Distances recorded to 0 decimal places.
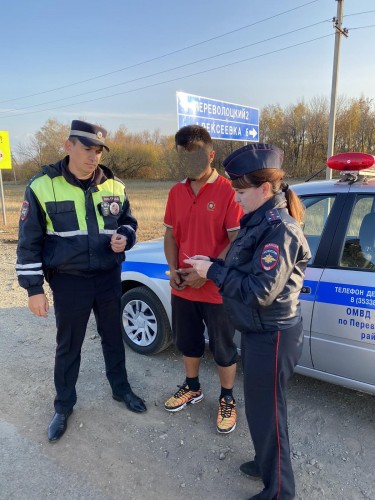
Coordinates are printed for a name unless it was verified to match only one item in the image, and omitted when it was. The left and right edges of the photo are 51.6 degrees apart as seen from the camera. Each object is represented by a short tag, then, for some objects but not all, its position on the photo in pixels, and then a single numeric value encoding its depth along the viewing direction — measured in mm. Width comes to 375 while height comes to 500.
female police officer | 1609
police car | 2297
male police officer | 2367
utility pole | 10945
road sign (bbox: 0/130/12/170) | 11531
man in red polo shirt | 2334
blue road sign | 9430
